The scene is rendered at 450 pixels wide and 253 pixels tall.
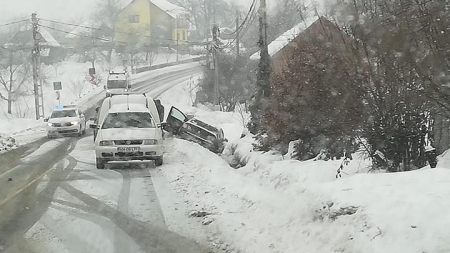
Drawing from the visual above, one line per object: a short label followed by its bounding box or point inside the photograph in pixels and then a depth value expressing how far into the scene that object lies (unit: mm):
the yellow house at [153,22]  95500
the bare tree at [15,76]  72688
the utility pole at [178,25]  97812
